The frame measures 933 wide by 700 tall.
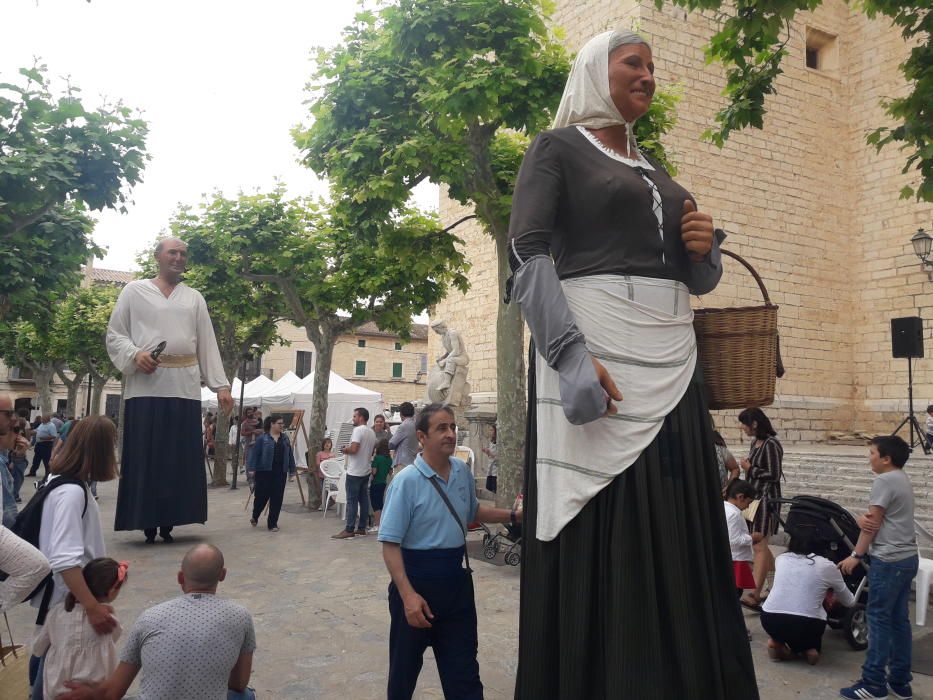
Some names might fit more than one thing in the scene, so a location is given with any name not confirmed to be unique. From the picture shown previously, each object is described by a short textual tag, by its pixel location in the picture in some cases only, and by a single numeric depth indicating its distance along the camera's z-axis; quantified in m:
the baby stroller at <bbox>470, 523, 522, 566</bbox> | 7.62
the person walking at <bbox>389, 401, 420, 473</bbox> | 10.72
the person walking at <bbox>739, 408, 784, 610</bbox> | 6.82
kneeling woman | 5.05
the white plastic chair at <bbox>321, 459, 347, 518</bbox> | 12.46
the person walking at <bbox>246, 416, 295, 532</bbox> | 10.26
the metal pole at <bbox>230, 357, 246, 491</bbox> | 16.75
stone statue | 15.73
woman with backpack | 3.17
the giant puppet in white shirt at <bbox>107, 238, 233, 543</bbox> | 6.86
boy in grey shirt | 4.42
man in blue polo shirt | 3.27
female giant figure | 2.03
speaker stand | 12.25
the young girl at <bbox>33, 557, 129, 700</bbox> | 3.13
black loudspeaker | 14.23
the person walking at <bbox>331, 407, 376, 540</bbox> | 9.98
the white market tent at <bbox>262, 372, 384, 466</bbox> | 21.21
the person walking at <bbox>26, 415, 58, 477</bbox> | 17.28
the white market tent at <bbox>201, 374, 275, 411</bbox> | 22.44
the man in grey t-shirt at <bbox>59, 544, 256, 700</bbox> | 2.64
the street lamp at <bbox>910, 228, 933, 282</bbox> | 15.26
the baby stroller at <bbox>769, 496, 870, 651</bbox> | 5.59
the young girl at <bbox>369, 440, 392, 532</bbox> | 11.12
